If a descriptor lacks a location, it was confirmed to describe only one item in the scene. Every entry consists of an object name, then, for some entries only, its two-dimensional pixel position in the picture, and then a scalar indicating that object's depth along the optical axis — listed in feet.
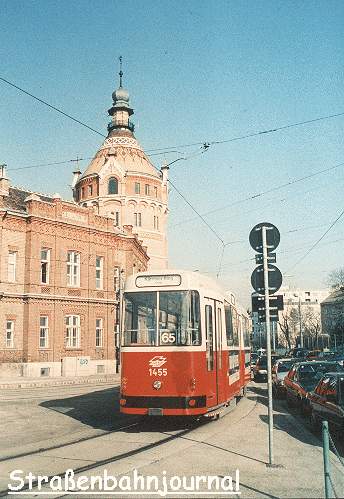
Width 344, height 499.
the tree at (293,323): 410.95
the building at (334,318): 266.86
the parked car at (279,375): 71.10
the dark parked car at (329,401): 33.64
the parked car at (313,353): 204.07
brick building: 113.09
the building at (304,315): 409.08
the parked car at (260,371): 105.70
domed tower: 213.46
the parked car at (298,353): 203.12
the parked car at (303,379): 50.46
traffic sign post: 30.37
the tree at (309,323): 398.42
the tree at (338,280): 244.40
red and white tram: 38.55
